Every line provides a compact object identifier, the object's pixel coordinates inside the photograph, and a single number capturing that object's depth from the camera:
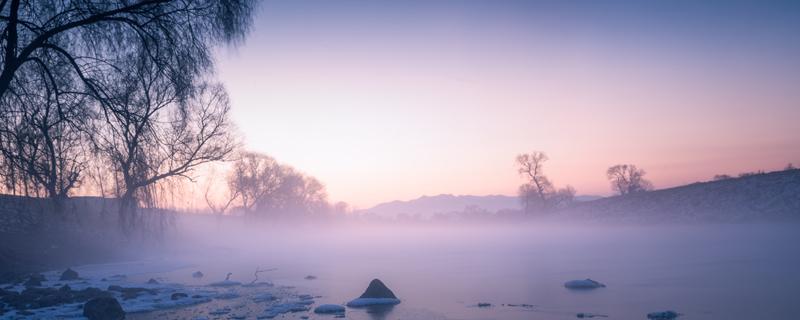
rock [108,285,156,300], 13.80
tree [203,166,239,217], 51.49
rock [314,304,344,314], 11.97
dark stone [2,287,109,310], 11.67
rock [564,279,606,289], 14.78
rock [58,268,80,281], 18.27
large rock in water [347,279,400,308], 13.08
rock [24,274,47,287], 15.30
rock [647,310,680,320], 10.09
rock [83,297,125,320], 10.58
